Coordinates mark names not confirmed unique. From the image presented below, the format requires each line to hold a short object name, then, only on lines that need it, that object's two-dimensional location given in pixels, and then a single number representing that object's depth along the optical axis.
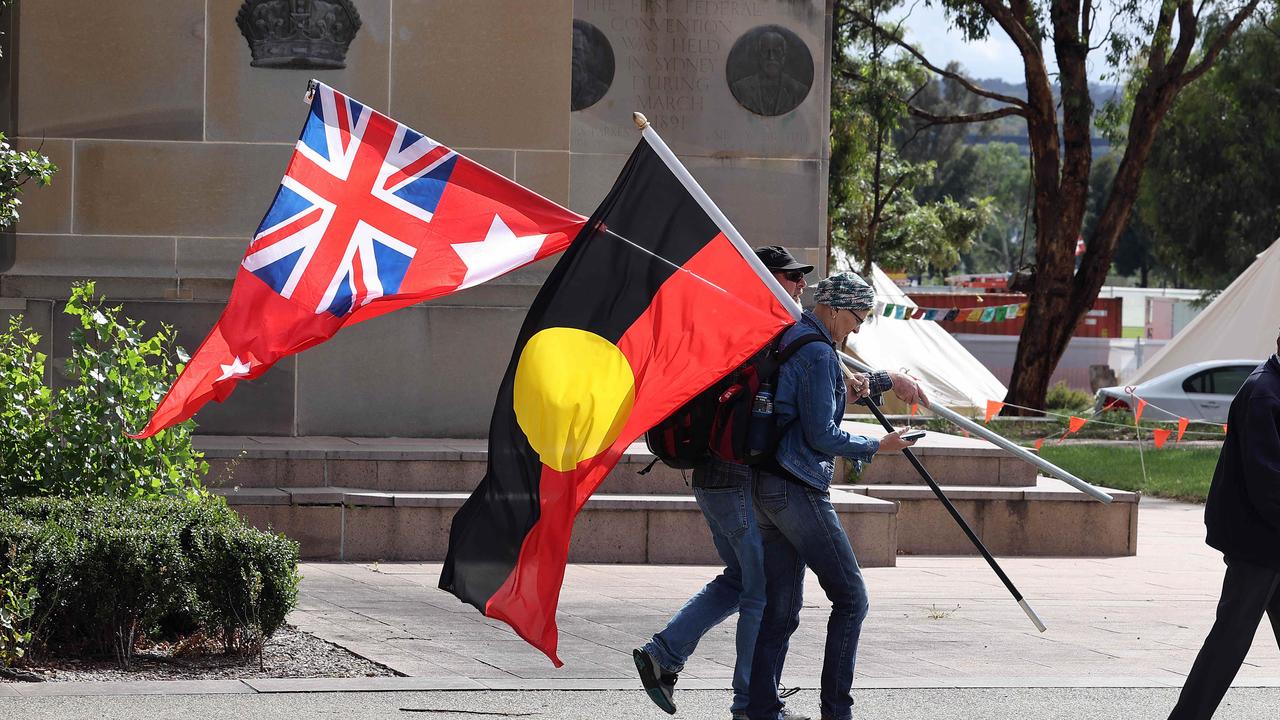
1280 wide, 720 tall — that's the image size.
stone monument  25.44
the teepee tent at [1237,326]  65.81
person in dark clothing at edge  11.53
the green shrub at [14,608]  13.32
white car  56.12
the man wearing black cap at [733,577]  12.35
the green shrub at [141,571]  13.95
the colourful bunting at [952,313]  51.78
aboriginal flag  11.43
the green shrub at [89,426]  15.76
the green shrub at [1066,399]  77.87
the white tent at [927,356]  61.56
